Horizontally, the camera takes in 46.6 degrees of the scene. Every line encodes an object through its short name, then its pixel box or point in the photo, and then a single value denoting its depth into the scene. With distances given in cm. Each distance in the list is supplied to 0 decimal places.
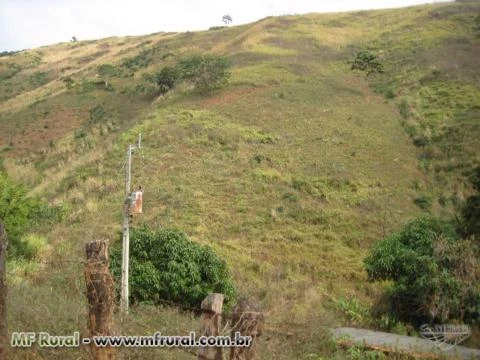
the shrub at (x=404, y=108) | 3391
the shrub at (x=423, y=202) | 2300
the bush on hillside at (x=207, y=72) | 3581
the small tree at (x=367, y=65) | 4142
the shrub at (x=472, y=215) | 1420
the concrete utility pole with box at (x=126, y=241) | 1152
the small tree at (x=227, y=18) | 9488
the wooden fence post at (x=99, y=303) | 573
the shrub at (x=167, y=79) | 3984
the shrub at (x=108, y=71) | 5378
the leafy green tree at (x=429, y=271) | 1255
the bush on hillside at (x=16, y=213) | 1590
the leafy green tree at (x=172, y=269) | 1297
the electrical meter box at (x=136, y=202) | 1173
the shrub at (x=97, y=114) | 3981
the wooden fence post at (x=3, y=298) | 584
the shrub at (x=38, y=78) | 6336
